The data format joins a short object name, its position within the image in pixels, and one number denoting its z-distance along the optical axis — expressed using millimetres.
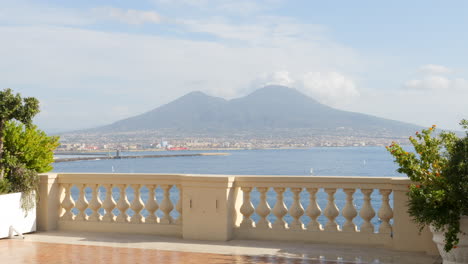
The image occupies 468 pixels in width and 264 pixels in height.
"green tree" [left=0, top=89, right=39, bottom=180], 9789
